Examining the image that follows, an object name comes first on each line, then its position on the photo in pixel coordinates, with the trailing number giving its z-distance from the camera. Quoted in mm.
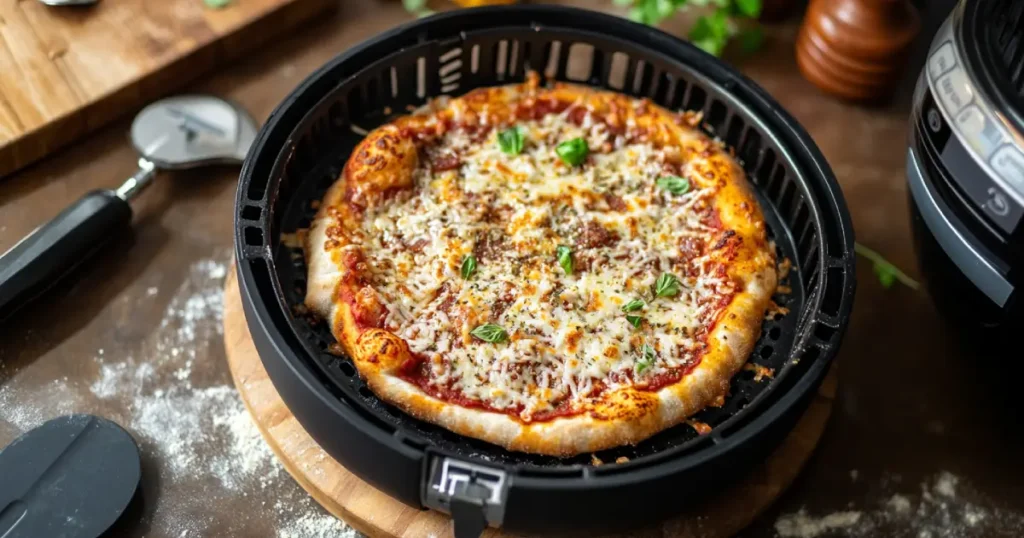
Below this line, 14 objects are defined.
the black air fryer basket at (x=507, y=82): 447
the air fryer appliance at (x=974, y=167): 456
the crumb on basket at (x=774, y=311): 523
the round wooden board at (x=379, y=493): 490
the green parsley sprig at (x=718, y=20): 632
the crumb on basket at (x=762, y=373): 503
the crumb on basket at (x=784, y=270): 538
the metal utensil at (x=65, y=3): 623
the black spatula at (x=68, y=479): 479
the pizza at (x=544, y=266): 487
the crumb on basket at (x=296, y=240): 531
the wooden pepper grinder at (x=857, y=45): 627
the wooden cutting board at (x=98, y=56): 584
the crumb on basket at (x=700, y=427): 486
